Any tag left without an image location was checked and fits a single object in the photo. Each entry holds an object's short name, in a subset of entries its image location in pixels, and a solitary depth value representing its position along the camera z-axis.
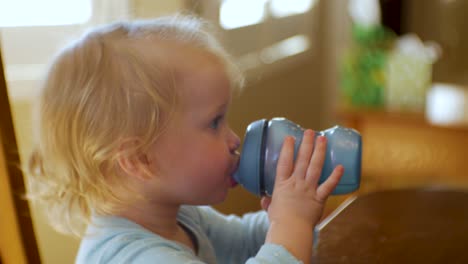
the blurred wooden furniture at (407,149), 2.78
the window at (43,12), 1.86
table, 1.34
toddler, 1.19
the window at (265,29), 2.60
